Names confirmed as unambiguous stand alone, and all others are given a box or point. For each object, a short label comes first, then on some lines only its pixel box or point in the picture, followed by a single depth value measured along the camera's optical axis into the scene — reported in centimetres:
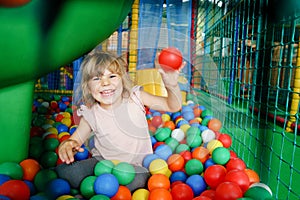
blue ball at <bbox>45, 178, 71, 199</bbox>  86
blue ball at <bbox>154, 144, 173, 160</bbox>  112
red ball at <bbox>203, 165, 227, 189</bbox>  92
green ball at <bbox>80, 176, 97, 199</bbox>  89
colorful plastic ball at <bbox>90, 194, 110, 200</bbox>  80
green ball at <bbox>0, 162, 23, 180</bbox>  87
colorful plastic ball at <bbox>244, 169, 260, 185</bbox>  94
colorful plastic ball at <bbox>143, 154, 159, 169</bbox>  106
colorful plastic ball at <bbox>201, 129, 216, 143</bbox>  134
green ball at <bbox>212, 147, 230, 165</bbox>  107
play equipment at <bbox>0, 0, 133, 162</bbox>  67
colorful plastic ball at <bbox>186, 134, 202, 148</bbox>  131
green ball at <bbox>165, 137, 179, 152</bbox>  124
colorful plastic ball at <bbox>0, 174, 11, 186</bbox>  81
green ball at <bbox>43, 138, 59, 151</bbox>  118
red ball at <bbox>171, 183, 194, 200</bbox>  85
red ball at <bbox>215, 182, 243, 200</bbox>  77
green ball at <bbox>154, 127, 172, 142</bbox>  133
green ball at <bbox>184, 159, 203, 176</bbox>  104
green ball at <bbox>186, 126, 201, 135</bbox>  138
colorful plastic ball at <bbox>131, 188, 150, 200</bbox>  88
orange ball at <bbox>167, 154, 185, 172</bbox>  109
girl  92
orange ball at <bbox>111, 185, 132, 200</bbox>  87
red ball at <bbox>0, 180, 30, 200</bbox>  76
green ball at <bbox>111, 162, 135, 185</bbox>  94
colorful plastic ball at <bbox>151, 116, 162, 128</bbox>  144
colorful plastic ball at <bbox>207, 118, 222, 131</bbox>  143
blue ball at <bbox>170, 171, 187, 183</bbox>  102
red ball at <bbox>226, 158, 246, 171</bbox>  101
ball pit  85
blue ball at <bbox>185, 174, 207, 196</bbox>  93
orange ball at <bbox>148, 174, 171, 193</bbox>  92
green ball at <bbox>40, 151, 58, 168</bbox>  106
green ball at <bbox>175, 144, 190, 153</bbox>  121
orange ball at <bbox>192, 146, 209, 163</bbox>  114
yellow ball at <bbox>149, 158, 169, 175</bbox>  101
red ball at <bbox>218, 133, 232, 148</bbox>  131
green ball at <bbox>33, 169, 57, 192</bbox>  88
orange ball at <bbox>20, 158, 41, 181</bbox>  91
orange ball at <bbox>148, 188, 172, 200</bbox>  82
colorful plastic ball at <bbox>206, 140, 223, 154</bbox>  123
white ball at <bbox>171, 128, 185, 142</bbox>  134
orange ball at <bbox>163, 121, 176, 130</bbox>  150
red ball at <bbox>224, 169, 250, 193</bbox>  87
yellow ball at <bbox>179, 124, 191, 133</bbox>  142
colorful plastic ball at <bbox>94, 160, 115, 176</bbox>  96
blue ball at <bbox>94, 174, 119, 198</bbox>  85
